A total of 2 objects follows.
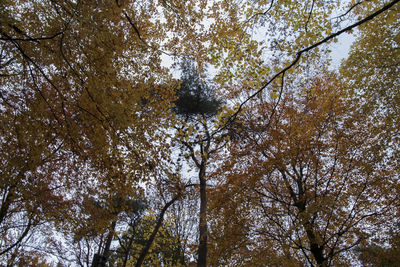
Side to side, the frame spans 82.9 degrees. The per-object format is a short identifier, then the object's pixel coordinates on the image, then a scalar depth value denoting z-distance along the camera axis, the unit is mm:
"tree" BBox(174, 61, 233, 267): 10172
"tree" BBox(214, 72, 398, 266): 7078
